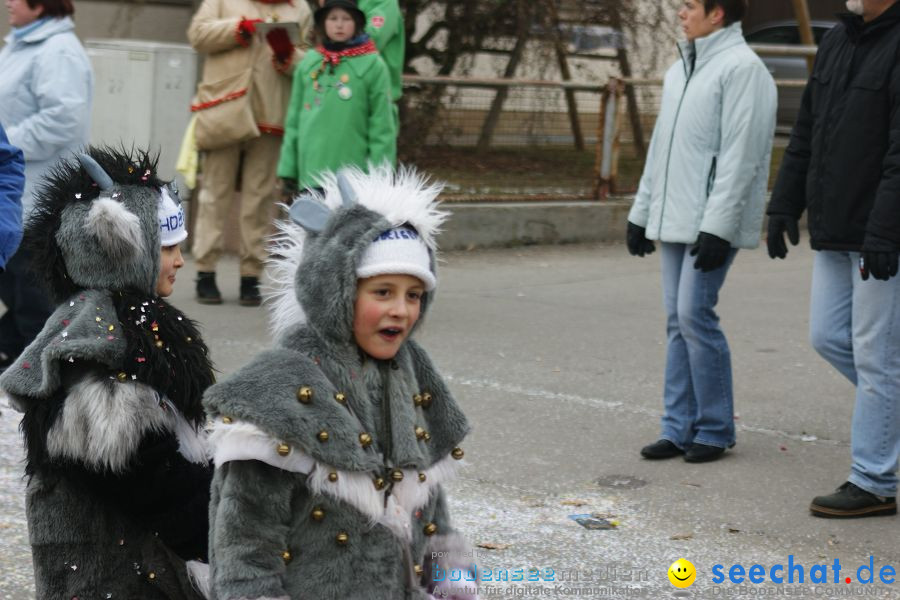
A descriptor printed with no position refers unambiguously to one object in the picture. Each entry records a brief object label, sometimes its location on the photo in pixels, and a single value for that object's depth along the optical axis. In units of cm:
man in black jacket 945
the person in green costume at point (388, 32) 1587
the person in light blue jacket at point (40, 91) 1296
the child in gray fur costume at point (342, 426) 522
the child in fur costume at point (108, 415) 590
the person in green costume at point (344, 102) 1473
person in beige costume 1662
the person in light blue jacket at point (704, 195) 1073
